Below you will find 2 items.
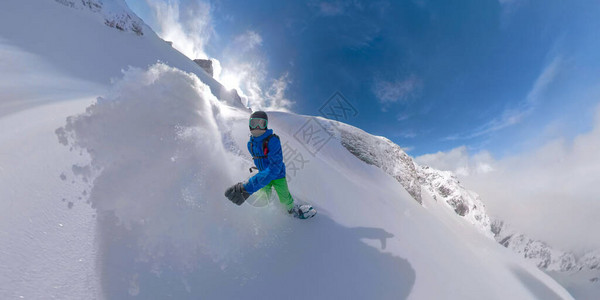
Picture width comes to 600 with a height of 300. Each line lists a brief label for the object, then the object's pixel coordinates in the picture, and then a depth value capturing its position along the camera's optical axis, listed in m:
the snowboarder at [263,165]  3.16
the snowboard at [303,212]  4.03
